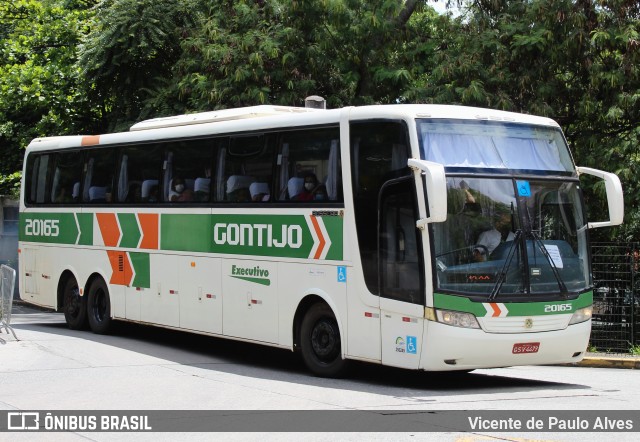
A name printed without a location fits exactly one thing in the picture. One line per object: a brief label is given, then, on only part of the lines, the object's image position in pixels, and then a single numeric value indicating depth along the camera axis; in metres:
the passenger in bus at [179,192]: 16.91
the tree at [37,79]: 31.38
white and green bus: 12.36
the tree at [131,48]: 25.45
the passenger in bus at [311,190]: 14.04
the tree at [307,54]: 21.89
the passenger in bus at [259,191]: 15.04
